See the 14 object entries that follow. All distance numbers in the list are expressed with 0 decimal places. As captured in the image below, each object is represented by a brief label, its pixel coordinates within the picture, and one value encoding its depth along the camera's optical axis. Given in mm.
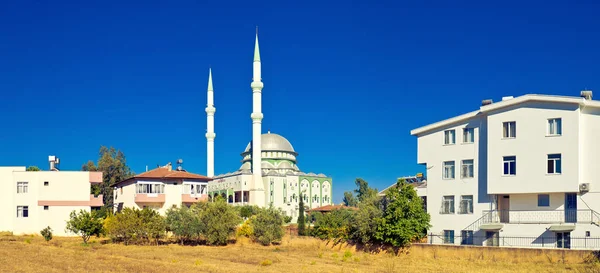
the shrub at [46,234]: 46250
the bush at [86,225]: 45844
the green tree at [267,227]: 48188
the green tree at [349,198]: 120962
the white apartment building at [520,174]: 35031
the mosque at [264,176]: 89000
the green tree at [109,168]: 84338
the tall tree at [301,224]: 57466
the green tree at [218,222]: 46906
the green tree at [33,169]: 60975
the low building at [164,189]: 60125
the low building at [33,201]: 55062
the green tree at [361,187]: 109188
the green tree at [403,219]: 39062
